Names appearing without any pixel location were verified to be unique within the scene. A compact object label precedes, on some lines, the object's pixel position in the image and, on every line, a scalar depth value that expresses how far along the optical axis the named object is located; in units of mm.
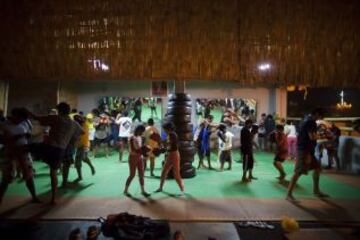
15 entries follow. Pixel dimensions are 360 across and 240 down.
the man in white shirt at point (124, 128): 13295
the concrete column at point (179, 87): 9625
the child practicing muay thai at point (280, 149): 8992
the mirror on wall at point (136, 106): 17016
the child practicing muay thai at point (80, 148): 8758
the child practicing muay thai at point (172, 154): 7402
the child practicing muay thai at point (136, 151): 7266
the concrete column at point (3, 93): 10219
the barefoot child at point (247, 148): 9078
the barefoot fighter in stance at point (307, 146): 6884
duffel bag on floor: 4801
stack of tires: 9391
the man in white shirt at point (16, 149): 6285
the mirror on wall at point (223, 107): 17141
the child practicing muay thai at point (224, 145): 10492
